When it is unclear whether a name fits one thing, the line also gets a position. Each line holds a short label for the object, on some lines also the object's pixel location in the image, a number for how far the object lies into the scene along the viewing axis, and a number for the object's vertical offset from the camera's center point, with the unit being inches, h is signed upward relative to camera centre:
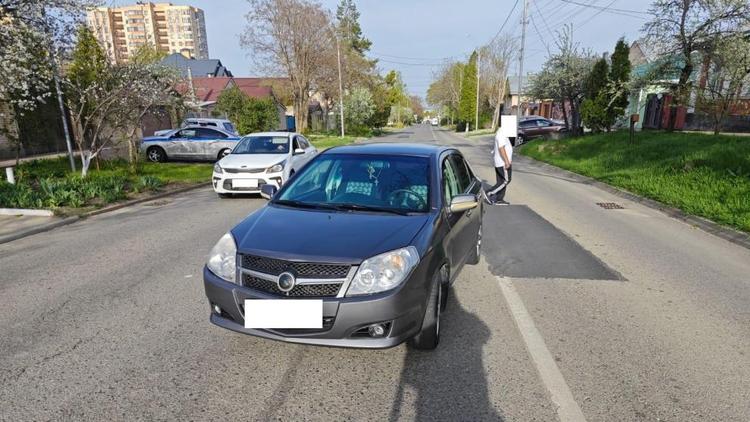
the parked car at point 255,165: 358.6 -44.3
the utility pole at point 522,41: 1050.7 +171.9
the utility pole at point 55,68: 377.1 +44.2
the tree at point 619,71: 706.9 +66.4
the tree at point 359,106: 1749.5 +27.5
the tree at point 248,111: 1062.4 +6.5
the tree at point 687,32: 544.7 +106.1
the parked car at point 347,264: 101.4 -38.0
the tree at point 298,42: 1272.1 +222.3
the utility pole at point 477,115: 2094.0 -15.8
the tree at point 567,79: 850.8 +65.0
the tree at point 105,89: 418.9 +25.6
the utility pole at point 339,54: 1418.1 +199.6
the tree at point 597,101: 751.2 +17.2
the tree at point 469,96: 2256.4 +83.6
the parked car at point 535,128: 1085.8 -42.9
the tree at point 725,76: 522.6 +43.8
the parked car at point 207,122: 850.1 -16.4
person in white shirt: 351.6 -45.2
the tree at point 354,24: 2564.0 +540.9
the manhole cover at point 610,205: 346.0 -79.0
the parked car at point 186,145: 656.4 -47.7
